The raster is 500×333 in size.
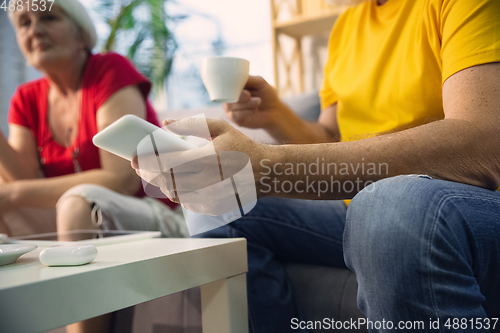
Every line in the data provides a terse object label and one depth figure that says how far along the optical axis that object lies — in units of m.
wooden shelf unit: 1.49
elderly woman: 0.78
